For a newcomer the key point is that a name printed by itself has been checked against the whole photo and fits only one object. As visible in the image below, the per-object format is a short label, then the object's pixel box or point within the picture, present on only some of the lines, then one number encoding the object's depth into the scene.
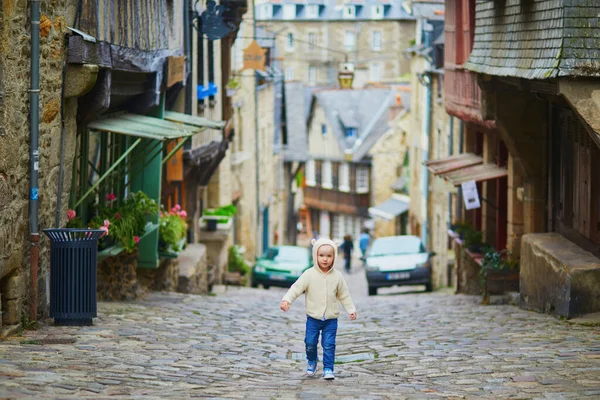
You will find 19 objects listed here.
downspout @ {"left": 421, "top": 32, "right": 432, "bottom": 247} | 37.28
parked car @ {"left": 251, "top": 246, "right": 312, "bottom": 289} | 29.72
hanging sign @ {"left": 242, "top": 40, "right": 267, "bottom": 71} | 28.05
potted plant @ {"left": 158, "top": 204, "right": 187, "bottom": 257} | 18.64
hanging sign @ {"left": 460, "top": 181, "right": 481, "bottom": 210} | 21.28
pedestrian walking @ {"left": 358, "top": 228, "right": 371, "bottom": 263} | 47.56
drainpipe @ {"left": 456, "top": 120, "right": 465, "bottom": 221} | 27.78
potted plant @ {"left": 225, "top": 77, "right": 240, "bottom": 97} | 28.30
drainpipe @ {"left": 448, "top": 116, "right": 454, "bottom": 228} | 30.69
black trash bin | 11.66
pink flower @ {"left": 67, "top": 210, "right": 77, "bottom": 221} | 12.95
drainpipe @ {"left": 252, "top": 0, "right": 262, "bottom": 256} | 39.31
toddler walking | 9.83
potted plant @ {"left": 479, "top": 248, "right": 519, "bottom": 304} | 19.17
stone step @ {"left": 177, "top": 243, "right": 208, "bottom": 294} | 20.89
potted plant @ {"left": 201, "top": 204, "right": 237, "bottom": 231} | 28.34
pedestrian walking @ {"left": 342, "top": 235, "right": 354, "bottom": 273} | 45.53
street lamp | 48.28
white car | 28.03
